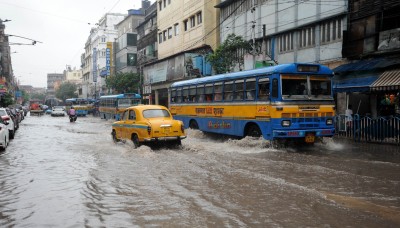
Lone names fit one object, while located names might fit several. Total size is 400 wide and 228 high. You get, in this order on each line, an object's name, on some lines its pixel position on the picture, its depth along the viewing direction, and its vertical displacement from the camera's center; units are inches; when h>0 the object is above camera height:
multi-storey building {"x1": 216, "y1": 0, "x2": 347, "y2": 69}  831.7 +175.3
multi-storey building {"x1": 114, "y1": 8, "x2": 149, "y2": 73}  2453.1 +387.7
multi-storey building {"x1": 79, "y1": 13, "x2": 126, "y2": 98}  3432.6 +571.9
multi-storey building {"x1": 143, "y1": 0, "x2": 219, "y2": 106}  1416.1 +249.6
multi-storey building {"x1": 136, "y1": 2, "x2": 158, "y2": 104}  1944.8 +335.6
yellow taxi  532.7 -34.0
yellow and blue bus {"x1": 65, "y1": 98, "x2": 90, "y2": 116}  2260.1 -12.5
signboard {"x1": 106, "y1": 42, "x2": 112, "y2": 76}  2741.1 +331.7
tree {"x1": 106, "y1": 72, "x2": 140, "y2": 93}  2005.4 +111.0
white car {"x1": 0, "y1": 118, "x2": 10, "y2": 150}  565.9 -45.5
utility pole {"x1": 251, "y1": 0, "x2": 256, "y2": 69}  1018.7 +195.1
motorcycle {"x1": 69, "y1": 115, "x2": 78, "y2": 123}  1524.4 -55.4
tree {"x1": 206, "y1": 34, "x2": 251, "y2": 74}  1058.7 +134.6
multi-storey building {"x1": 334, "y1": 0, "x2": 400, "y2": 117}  661.9 +80.0
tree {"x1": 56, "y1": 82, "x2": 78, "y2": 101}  4443.9 +151.8
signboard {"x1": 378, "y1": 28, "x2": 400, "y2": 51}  681.6 +107.7
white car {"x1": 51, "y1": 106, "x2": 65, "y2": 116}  2167.8 -39.4
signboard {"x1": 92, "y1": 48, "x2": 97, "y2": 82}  3412.9 +375.8
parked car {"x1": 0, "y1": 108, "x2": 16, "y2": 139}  770.7 -29.0
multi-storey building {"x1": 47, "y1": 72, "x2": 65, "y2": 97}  7303.6 +286.7
